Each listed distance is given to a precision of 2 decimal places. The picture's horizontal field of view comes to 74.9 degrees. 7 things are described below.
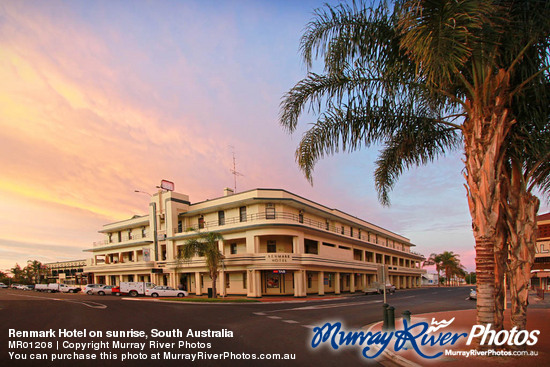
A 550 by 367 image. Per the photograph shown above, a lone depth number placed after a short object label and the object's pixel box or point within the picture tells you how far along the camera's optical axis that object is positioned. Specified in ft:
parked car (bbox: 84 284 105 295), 153.48
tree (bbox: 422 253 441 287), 294.82
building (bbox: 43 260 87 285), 279.73
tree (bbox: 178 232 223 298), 113.80
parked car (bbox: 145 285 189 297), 128.06
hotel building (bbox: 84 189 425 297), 122.42
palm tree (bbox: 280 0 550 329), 23.00
